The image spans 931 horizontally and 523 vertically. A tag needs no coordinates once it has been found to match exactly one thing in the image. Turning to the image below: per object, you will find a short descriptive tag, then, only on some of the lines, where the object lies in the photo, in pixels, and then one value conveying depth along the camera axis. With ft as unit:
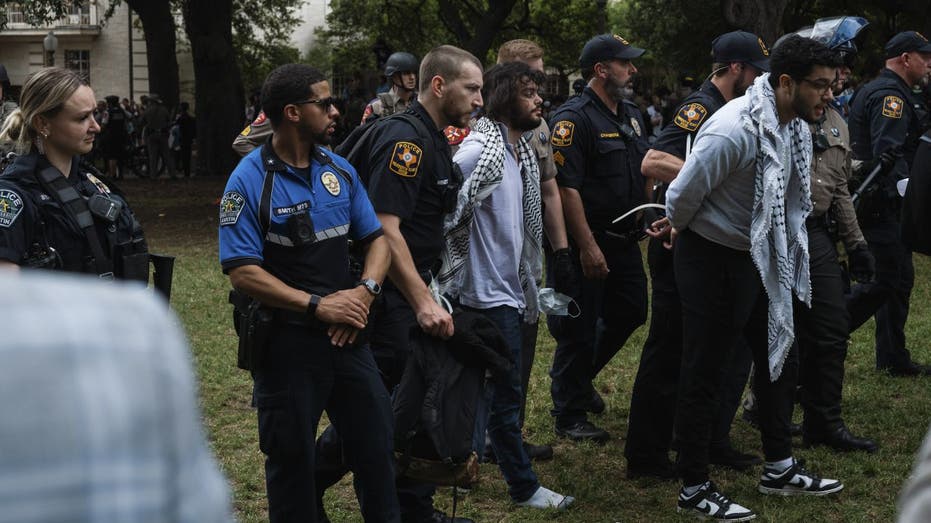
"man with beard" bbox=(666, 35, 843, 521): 16.60
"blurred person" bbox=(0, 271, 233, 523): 3.32
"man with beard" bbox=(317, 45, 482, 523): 15.44
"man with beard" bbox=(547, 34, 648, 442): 21.54
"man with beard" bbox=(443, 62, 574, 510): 17.24
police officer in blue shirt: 13.33
